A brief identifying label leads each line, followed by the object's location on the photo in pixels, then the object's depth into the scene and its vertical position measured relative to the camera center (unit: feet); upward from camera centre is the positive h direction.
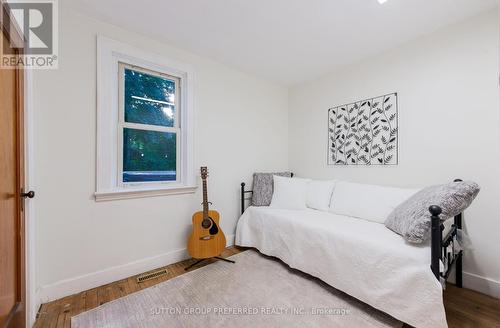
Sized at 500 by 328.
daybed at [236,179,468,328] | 4.01 -2.30
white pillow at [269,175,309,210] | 8.16 -1.22
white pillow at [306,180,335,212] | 7.97 -1.21
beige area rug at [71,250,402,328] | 4.59 -3.48
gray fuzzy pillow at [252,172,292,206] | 8.71 -1.10
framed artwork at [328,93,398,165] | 7.32 +1.19
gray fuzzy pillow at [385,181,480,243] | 4.22 -0.89
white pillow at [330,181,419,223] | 6.28 -1.19
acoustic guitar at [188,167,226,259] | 6.84 -2.41
